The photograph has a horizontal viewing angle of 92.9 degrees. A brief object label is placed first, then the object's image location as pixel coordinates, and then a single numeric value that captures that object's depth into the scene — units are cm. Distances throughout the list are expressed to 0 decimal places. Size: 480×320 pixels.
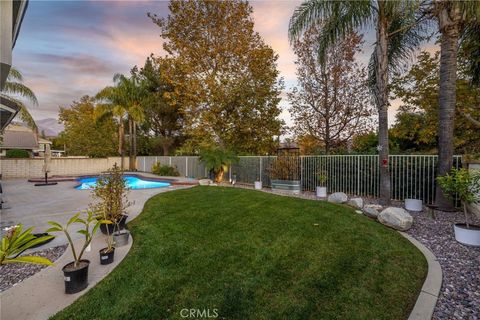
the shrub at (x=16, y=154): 1550
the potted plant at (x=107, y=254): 319
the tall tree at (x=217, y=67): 1470
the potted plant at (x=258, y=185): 1065
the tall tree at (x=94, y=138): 1952
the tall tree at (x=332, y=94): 1205
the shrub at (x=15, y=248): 157
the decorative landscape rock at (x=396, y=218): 458
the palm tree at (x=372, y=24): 614
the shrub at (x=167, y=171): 1630
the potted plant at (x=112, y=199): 382
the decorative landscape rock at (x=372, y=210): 529
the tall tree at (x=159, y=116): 2098
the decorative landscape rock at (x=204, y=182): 1116
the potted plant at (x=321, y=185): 832
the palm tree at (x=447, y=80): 566
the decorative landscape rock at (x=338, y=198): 680
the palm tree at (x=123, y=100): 1852
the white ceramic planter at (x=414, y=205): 599
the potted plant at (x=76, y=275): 253
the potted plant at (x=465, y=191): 385
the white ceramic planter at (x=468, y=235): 382
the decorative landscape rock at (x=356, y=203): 614
